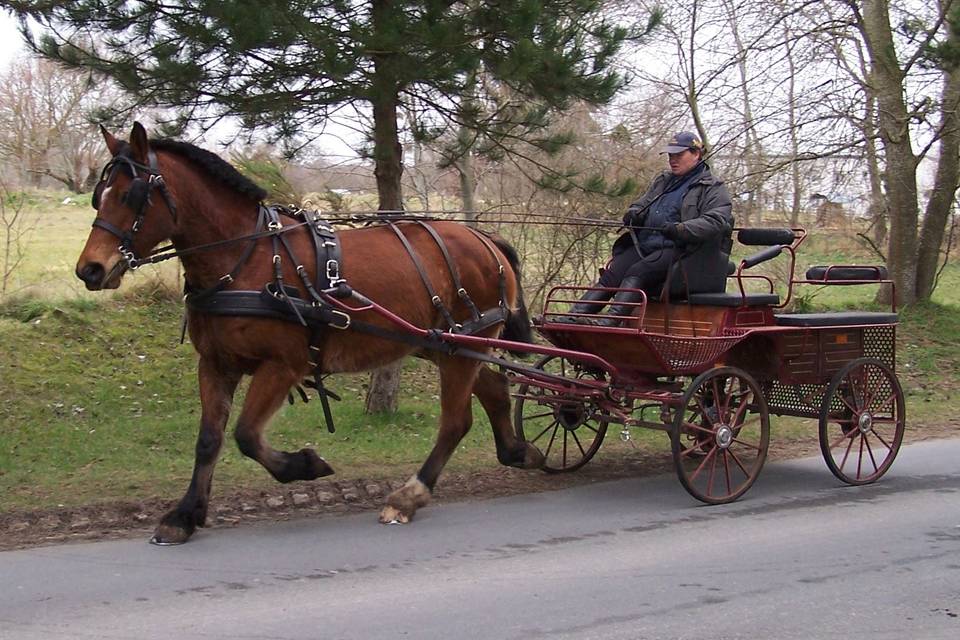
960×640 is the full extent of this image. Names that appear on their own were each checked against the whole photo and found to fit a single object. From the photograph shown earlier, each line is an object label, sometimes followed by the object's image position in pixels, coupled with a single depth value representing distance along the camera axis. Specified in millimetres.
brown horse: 5605
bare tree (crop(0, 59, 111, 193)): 13430
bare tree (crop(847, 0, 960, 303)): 14086
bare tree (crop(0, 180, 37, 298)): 11398
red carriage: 6938
